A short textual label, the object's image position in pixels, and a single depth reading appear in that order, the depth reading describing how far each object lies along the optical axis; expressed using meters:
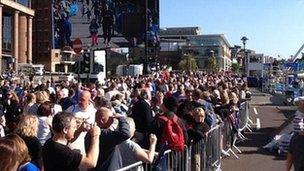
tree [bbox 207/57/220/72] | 155.12
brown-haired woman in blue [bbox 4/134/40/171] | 4.33
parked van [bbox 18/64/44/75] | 64.67
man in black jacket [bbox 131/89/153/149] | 8.16
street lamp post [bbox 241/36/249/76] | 70.54
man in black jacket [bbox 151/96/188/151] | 7.96
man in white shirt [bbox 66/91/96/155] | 9.43
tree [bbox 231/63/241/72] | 154.77
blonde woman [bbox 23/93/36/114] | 11.30
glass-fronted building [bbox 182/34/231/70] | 176.38
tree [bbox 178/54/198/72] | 139.25
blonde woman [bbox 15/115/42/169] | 5.61
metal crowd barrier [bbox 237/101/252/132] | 18.34
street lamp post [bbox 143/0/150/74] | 44.67
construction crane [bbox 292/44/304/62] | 33.14
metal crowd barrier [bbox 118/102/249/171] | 7.39
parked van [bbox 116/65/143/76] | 56.47
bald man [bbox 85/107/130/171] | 6.13
